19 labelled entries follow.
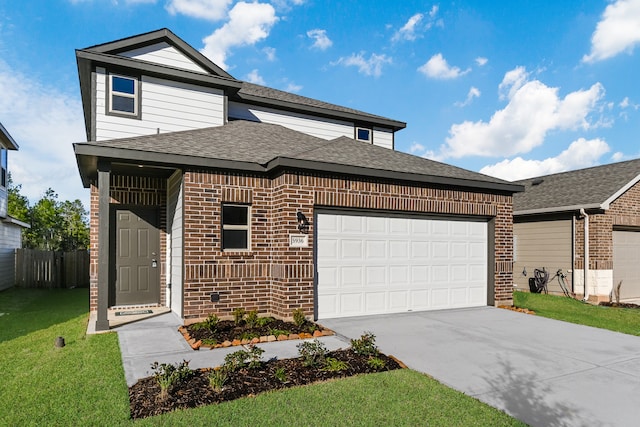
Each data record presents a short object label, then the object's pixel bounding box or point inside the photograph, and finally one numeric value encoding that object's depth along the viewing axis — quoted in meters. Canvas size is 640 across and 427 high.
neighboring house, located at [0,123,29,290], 15.31
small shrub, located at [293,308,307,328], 7.20
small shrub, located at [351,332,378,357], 5.51
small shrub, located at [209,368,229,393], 4.25
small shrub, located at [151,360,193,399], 4.08
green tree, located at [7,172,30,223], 28.84
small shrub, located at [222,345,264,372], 4.74
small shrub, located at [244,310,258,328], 7.09
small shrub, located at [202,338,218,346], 6.06
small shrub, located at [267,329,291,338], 6.67
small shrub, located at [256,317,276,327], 7.22
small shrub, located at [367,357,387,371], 5.06
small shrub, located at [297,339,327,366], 5.05
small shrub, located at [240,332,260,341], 6.42
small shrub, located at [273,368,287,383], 4.58
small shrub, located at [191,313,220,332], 6.75
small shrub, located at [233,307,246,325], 7.19
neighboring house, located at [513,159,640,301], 12.91
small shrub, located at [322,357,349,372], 4.94
